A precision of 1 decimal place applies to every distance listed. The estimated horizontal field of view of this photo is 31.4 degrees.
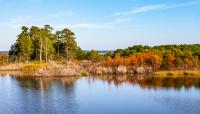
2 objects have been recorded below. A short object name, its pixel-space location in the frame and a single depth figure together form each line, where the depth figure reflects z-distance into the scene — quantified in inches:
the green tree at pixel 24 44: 3339.1
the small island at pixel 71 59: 3025.1
